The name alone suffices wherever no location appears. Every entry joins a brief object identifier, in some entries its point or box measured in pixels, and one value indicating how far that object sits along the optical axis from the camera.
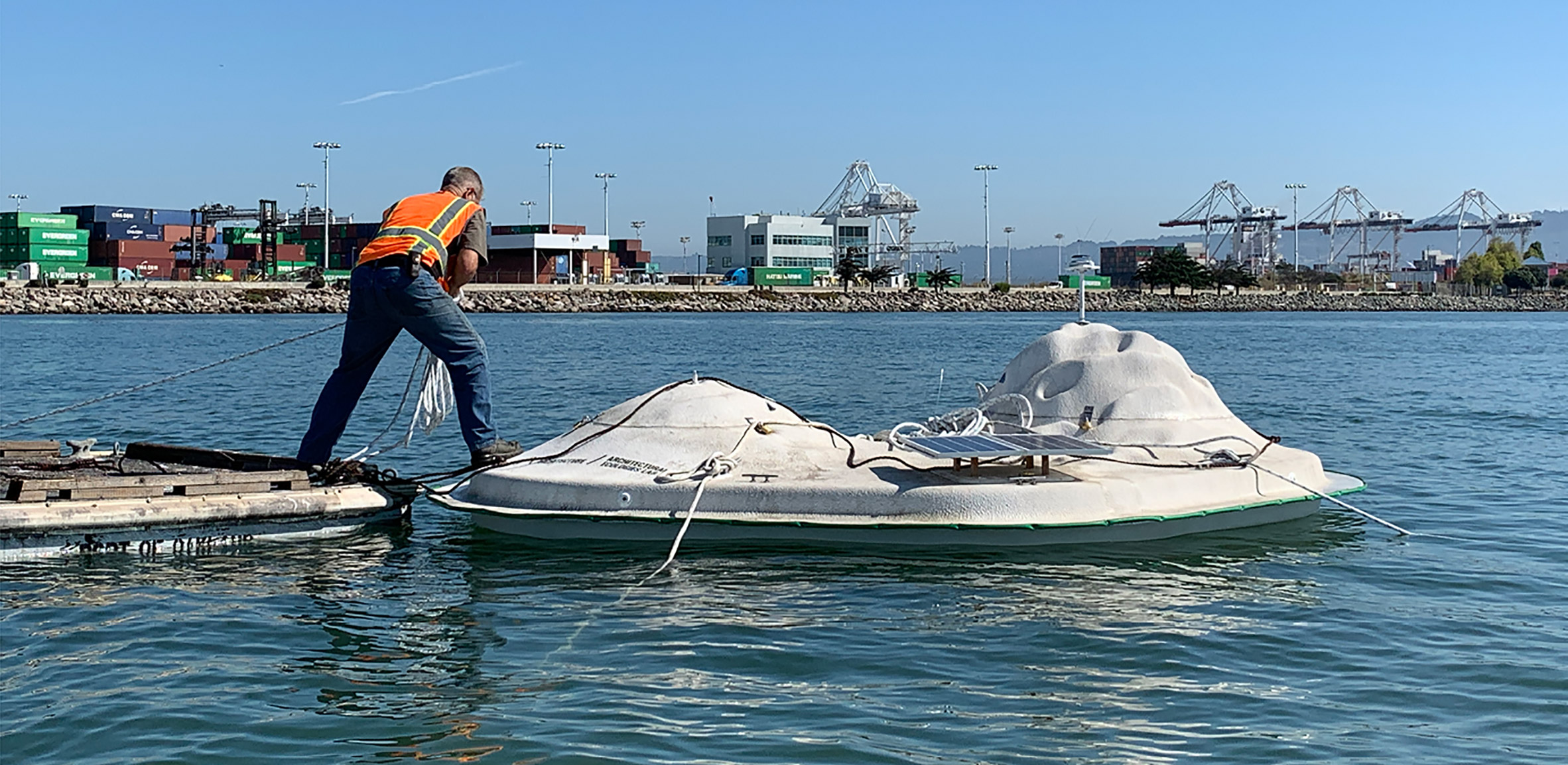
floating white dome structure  9.24
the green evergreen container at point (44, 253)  121.19
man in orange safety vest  9.49
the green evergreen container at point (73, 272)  111.94
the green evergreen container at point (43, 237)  121.00
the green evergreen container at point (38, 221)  121.94
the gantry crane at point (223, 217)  119.12
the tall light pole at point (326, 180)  120.81
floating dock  8.88
